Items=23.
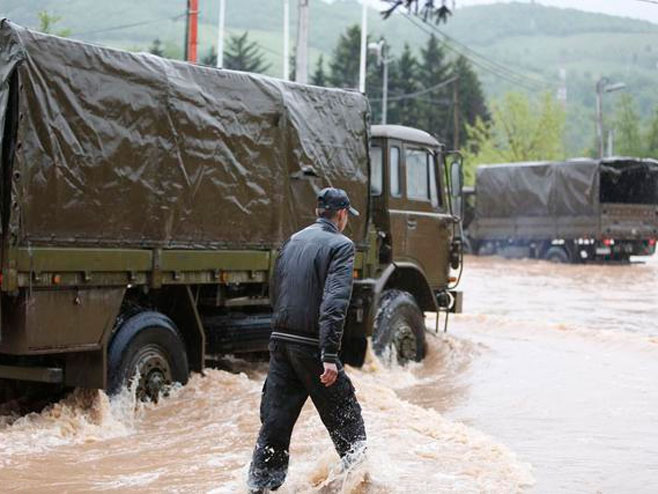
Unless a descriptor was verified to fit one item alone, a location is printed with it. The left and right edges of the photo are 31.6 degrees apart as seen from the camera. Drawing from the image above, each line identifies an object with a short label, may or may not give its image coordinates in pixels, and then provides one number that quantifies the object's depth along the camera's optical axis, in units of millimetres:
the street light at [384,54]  42181
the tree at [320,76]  77938
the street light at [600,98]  56781
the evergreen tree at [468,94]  80312
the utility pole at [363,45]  29516
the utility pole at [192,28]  24766
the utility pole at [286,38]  32500
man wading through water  6555
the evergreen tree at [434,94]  77500
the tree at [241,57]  82188
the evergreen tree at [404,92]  77250
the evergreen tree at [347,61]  78625
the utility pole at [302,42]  22359
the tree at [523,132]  63188
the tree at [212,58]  80350
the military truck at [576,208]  35719
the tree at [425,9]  7547
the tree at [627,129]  81000
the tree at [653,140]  79500
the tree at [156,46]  69475
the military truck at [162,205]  8445
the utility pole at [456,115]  63294
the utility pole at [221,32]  30511
